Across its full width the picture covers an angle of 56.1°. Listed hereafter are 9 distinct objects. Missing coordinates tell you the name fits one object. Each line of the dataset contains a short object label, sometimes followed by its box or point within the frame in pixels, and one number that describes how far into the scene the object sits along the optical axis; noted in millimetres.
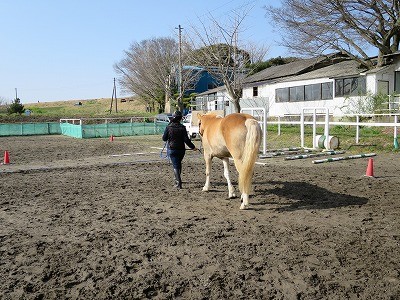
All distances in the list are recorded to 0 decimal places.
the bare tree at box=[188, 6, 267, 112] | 31547
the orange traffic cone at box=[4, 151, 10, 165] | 13789
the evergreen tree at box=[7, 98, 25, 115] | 55656
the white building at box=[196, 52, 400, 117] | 26375
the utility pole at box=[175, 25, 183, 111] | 36631
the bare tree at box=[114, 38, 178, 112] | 54656
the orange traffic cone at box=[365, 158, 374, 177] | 9430
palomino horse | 6336
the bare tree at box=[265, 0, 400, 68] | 25500
